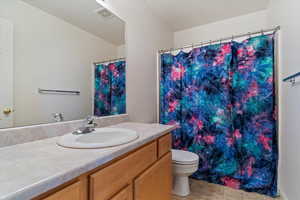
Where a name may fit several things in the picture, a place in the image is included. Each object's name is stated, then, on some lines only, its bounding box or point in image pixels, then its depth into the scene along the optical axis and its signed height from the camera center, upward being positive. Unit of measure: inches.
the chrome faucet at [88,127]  42.4 -7.6
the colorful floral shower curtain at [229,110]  64.8 -4.5
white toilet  63.7 -27.0
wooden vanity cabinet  23.3 -15.1
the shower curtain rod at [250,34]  64.0 +27.5
